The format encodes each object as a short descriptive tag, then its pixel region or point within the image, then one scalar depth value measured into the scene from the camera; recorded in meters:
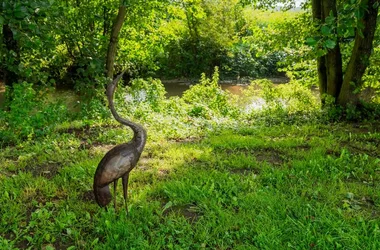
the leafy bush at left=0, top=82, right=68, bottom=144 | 5.23
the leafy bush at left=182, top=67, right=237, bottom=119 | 8.97
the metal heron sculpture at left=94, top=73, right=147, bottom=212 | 2.73
